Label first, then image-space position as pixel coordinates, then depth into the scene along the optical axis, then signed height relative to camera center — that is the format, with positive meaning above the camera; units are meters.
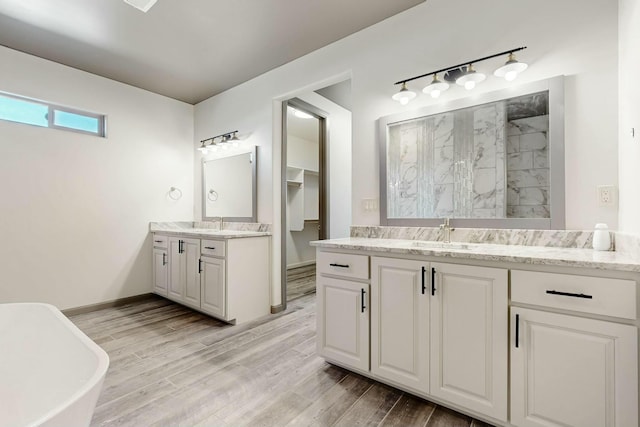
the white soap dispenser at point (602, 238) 1.47 -0.13
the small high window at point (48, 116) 2.82 +1.03
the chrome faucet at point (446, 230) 1.99 -0.12
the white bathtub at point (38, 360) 1.09 -0.63
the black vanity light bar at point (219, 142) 3.57 +0.91
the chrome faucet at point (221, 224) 3.73 -0.14
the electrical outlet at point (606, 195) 1.53 +0.09
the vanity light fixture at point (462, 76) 1.75 +0.88
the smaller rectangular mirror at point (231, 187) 3.44 +0.33
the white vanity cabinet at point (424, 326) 1.40 -0.64
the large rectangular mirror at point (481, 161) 1.71 +0.34
